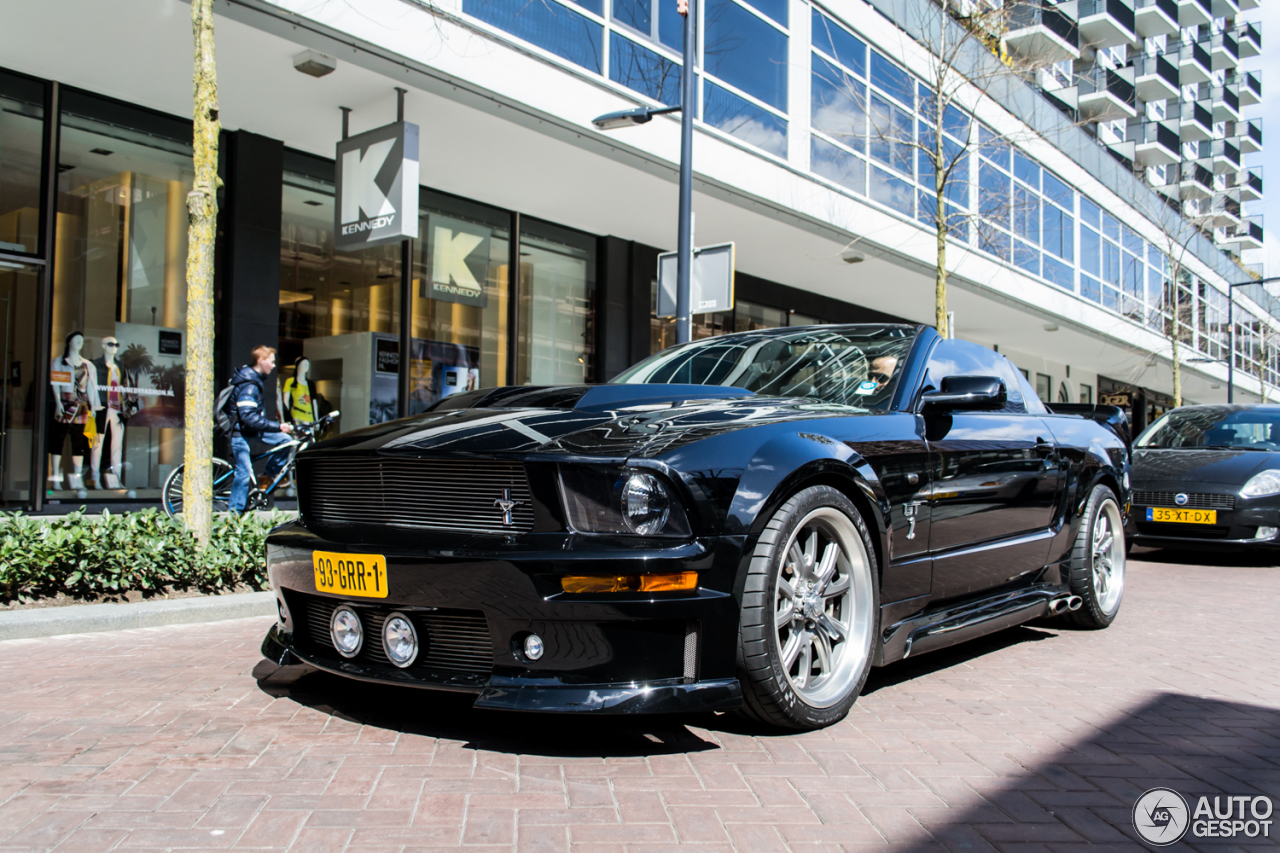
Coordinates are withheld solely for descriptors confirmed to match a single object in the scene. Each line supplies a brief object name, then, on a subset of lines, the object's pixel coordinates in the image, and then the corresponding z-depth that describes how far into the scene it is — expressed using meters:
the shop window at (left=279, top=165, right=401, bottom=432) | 10.84
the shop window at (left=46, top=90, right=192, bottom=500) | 9.21
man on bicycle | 8.76
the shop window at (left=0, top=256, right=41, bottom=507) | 8.85
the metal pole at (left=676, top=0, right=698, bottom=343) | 9.30
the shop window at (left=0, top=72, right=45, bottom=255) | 8.91
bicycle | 9.02
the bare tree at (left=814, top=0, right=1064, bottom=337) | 12.63
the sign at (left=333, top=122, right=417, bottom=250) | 9.06
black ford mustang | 2.60
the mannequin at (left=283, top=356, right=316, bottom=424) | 11.05
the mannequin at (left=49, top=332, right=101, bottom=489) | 9.09
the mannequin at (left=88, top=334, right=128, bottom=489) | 9.35
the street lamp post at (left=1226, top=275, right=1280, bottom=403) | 31.74
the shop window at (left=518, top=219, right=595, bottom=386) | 13.74
